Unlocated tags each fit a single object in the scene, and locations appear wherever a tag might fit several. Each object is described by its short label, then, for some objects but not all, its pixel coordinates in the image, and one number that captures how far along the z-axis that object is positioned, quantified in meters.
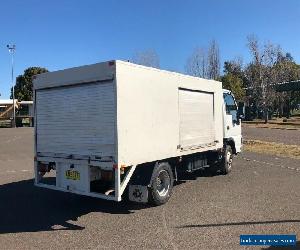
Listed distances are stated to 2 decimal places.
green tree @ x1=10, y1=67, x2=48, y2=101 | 55.24
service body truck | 5.18
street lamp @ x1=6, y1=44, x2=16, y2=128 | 39.02
